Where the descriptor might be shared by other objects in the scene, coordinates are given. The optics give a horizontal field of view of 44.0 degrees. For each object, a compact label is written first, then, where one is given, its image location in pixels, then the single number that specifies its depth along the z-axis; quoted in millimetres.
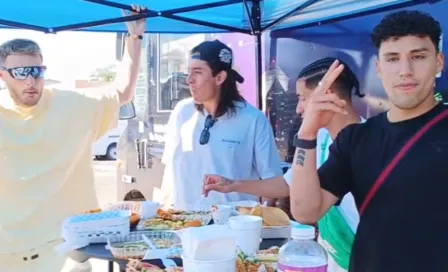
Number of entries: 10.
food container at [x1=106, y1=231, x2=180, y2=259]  2113
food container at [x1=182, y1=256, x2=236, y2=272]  1602
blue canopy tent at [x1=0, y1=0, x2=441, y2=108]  3713
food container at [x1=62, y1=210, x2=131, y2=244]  2340
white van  17016
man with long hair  3146
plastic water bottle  1568
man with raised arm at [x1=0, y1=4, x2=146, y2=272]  2924
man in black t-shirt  1494
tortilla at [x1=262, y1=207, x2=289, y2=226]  2422
